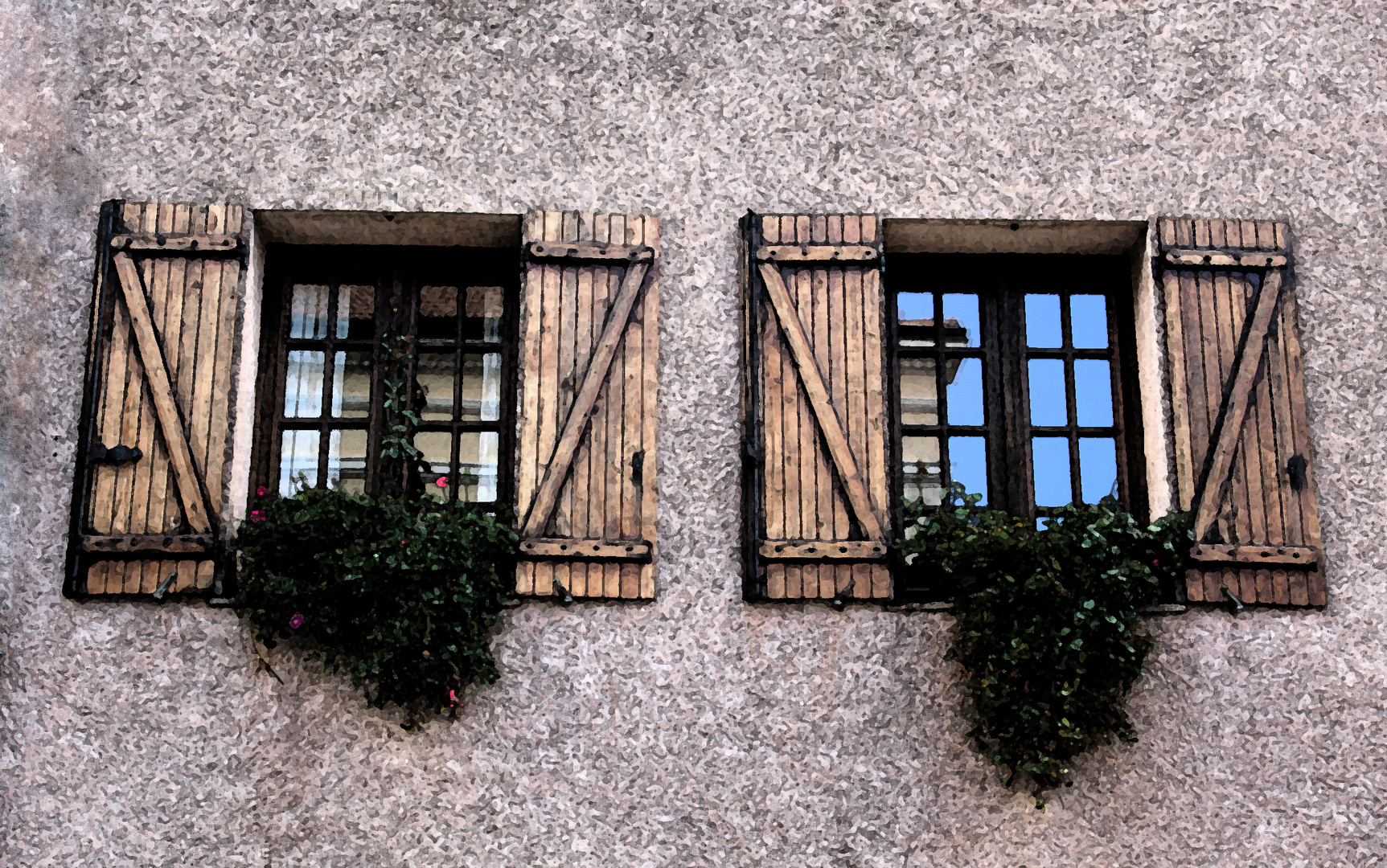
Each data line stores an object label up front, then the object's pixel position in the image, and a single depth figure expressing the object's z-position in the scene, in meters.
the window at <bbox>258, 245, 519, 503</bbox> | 4.84
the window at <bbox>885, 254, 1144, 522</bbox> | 4.87
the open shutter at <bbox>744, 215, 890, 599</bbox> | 4.47
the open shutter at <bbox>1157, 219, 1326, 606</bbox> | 4.51
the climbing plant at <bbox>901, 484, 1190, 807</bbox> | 4.20
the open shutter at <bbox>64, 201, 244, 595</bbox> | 4.41
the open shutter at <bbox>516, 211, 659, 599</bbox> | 4.45
